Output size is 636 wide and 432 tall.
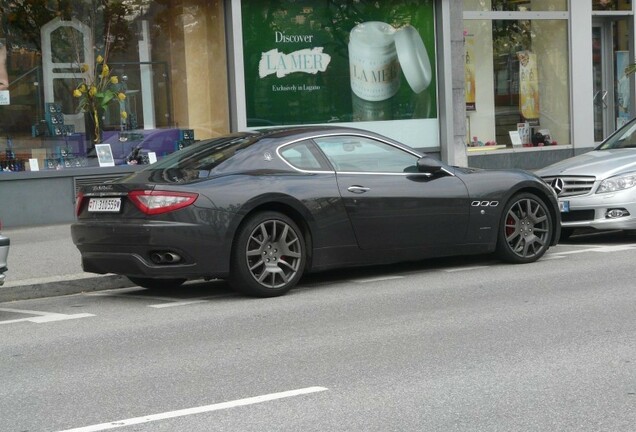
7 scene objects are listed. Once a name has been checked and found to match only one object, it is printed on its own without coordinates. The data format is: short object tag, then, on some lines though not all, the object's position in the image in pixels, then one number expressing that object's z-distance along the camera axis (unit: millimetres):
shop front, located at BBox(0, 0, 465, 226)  15539
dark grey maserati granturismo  8961
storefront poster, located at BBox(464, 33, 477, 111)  19688
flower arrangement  16031
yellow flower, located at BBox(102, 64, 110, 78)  16141
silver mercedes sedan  12148
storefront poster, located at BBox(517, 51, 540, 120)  20531
